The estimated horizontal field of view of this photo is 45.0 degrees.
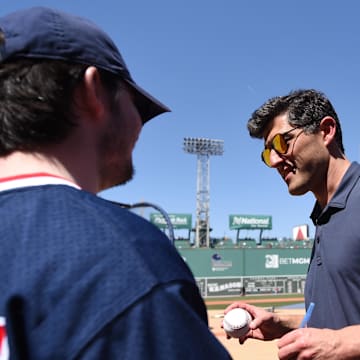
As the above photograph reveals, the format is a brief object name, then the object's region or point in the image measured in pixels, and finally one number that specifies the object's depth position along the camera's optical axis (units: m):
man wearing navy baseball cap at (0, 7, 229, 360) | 0.77
